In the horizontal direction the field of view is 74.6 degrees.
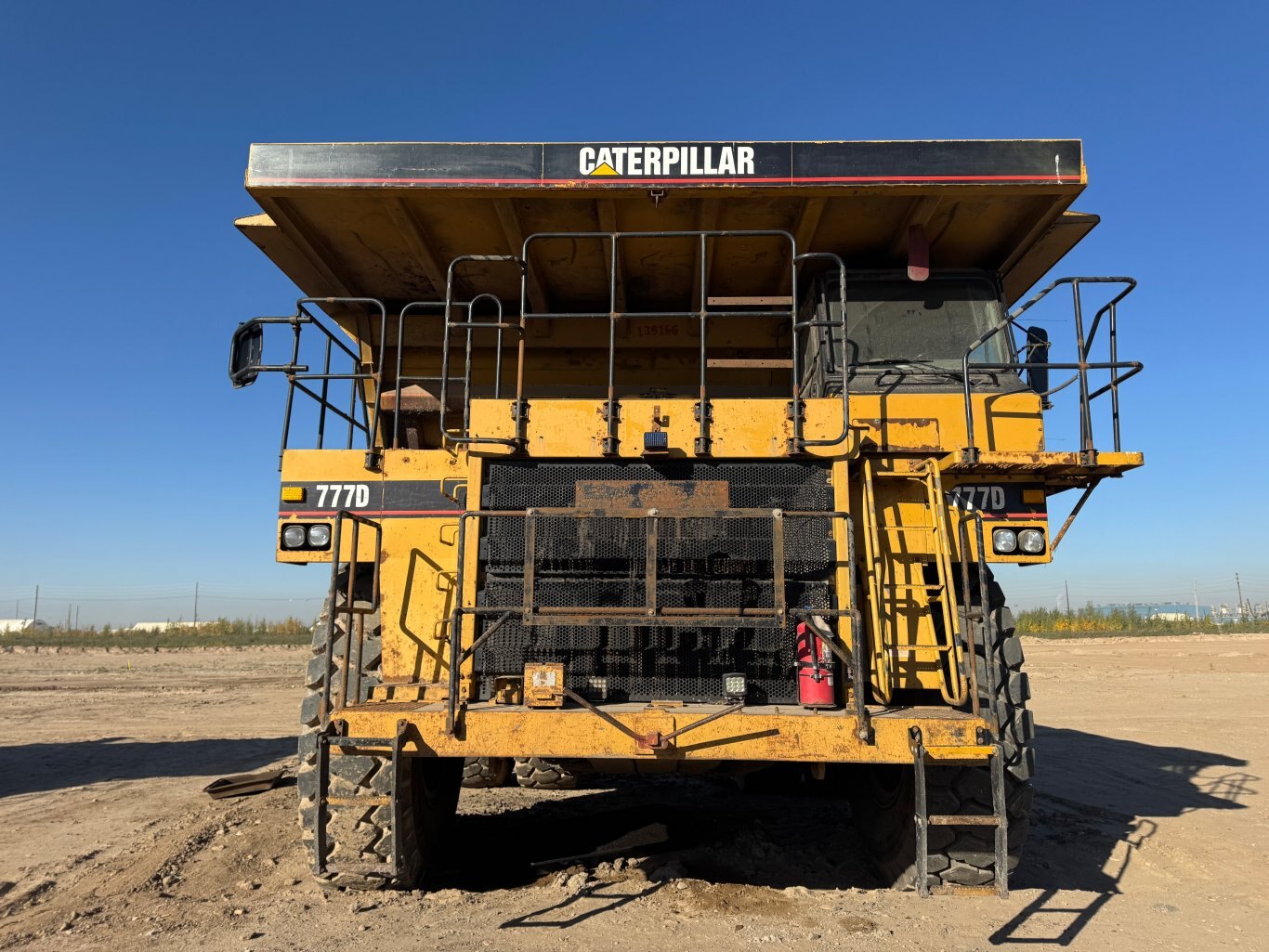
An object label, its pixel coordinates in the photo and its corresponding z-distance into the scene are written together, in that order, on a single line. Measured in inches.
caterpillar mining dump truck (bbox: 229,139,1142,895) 148.8
